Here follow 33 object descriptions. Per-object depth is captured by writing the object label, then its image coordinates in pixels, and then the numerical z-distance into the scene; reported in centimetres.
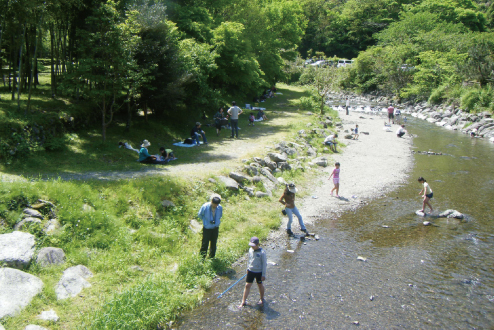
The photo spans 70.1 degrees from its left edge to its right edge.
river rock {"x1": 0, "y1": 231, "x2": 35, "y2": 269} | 729
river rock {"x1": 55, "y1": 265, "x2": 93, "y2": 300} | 728
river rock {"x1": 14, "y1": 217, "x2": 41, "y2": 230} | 829
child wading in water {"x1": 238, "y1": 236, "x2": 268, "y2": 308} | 780
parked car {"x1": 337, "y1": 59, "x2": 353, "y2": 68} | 7081
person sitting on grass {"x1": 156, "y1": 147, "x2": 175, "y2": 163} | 1548
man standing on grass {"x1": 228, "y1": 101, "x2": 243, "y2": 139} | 2088
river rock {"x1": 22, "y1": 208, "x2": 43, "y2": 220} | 865
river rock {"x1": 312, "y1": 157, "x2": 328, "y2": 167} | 2008
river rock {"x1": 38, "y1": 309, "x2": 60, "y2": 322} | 654
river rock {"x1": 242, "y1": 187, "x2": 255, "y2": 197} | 1384
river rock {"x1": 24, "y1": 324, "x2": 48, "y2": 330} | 617
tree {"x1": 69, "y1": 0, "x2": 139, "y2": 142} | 1481
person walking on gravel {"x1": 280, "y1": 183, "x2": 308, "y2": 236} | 1170
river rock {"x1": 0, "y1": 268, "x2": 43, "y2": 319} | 644
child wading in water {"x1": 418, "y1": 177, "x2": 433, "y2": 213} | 1340
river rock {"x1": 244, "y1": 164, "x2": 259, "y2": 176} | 1520
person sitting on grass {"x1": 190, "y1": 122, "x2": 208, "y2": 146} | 1955
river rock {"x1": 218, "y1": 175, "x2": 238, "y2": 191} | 1337
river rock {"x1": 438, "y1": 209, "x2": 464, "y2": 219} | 1313
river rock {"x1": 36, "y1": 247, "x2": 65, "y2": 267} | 775
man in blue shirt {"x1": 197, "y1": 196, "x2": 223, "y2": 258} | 906
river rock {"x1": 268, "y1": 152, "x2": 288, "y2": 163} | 1781
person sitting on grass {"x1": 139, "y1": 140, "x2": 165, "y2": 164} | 1507
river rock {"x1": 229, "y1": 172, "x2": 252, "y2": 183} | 1418
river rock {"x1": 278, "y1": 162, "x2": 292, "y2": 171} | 1744
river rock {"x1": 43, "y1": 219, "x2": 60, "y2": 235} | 856
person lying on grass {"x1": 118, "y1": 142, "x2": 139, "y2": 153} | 1655
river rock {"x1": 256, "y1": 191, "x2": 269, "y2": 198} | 1398
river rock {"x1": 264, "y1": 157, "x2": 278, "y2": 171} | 1698
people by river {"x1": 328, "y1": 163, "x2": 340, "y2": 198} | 1508
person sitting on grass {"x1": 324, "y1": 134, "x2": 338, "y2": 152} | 2390
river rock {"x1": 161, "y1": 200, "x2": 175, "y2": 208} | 1112
